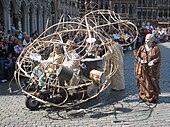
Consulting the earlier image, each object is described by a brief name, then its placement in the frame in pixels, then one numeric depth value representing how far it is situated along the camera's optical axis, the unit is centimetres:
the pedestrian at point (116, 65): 718
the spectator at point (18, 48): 949
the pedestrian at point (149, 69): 628
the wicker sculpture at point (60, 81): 577
